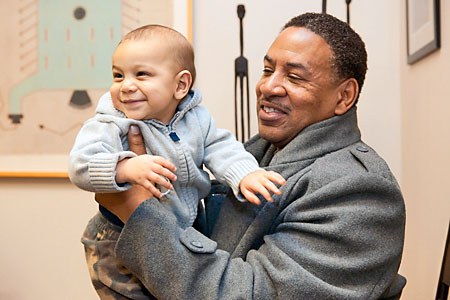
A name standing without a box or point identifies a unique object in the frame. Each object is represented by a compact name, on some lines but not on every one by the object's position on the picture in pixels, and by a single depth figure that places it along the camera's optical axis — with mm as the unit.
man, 1051
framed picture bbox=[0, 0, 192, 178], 2281
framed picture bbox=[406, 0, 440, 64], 1697
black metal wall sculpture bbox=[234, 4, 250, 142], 2207
